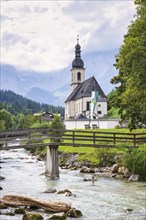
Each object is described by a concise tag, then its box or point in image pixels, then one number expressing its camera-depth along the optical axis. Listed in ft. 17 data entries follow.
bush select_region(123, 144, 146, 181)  115.55
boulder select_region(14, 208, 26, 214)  68.25
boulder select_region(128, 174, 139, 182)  113.71
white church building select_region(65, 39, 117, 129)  301.84
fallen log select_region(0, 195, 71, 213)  70.49
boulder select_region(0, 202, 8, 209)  72.49
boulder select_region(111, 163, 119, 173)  127.85
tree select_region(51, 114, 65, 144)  261.69
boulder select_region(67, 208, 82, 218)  67.82
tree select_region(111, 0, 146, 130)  92.17
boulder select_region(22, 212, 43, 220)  62.55
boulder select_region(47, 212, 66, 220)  64.55
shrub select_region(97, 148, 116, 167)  143.02
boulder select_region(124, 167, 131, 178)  118.70
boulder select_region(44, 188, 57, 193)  93.45
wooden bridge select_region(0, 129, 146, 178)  123.44
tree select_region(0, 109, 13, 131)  490.28
